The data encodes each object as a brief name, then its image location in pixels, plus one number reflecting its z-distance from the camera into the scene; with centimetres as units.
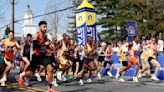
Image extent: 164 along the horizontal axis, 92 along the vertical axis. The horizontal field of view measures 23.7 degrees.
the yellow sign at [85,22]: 2494
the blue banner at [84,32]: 2474
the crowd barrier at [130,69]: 1636
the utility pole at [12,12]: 3664
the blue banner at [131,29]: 1953
